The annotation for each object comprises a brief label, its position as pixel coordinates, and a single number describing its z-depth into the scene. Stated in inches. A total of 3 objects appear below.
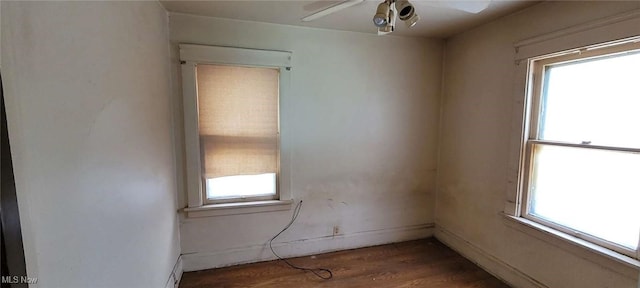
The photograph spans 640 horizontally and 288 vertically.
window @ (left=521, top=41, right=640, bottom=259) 61.6
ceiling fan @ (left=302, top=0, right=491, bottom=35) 53.9
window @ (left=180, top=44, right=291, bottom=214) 88.7
